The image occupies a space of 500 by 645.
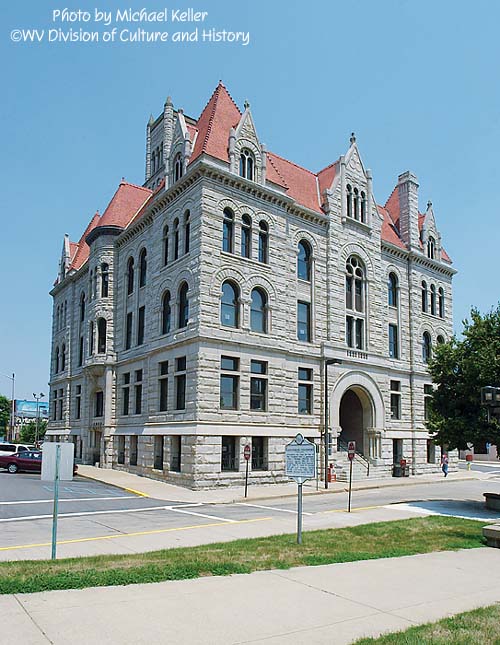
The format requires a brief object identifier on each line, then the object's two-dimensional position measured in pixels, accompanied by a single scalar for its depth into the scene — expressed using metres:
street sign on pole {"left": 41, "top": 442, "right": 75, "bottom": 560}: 11.89
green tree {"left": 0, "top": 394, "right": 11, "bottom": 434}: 112.12
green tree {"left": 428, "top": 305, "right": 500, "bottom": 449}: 24.59
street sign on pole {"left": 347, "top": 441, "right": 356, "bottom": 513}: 24.88
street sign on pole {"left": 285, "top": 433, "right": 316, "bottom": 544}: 14.70
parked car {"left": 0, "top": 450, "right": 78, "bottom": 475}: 39.97
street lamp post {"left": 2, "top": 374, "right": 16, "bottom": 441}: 84.94
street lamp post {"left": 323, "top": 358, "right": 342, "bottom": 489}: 32.48
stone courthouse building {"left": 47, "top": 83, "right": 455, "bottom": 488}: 32.00
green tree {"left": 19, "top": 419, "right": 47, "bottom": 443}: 95.88
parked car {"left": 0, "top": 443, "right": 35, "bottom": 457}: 43.49
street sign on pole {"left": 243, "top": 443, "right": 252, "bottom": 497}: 27.20
